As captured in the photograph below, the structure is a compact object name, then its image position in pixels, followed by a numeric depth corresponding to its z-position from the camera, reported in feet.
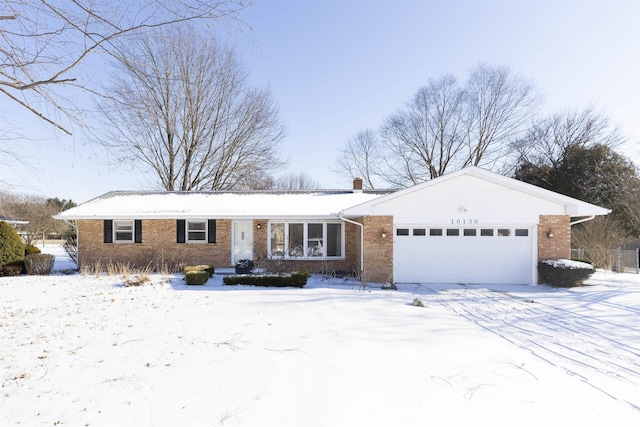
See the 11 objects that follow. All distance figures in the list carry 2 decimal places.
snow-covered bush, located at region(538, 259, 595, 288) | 36.94
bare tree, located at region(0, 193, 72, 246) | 92.27
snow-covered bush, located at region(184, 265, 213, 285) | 36.91
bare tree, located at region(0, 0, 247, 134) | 11.46
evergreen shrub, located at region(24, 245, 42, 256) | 50.17
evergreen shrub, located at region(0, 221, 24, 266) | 43.73
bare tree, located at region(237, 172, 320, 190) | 94.30
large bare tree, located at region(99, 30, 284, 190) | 75.61
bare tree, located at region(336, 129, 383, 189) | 110.11
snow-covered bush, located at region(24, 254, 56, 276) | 45.62
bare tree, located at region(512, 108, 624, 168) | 82.48
